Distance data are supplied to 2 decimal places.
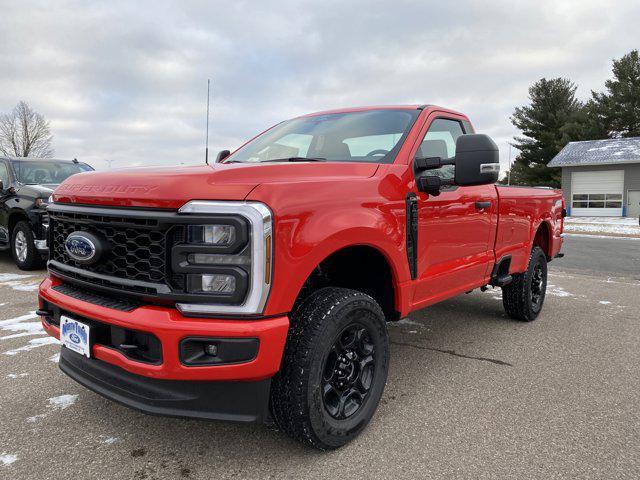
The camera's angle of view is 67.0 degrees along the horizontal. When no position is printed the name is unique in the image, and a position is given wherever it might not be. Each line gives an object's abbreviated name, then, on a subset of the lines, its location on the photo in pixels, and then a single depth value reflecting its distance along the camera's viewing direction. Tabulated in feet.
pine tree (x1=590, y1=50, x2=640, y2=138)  134.49
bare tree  173.68
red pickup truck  6.37
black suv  22.90
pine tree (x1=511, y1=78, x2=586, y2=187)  142.20
